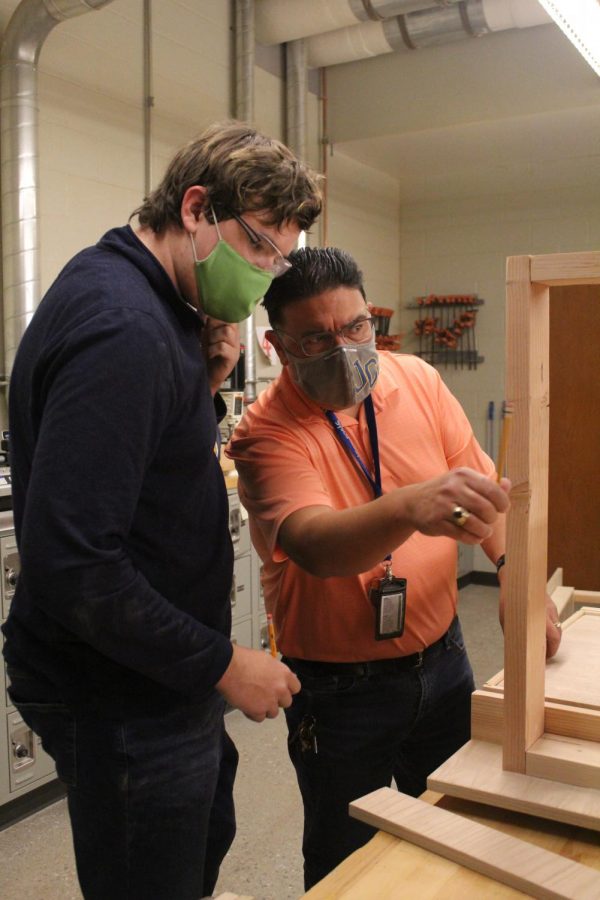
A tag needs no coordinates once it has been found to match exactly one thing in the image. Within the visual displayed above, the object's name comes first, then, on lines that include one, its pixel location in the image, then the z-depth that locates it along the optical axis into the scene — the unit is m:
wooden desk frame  1.06
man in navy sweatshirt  0.96
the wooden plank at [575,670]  1.18
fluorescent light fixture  2.72
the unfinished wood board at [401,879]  0.85
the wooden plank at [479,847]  0.83
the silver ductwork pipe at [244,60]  3.97
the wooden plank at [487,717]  1.16
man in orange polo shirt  1.38
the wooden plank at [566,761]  1.03
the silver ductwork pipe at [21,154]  2.84
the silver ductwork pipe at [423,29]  3.82
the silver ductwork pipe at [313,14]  3.74
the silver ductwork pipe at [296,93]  4.30
